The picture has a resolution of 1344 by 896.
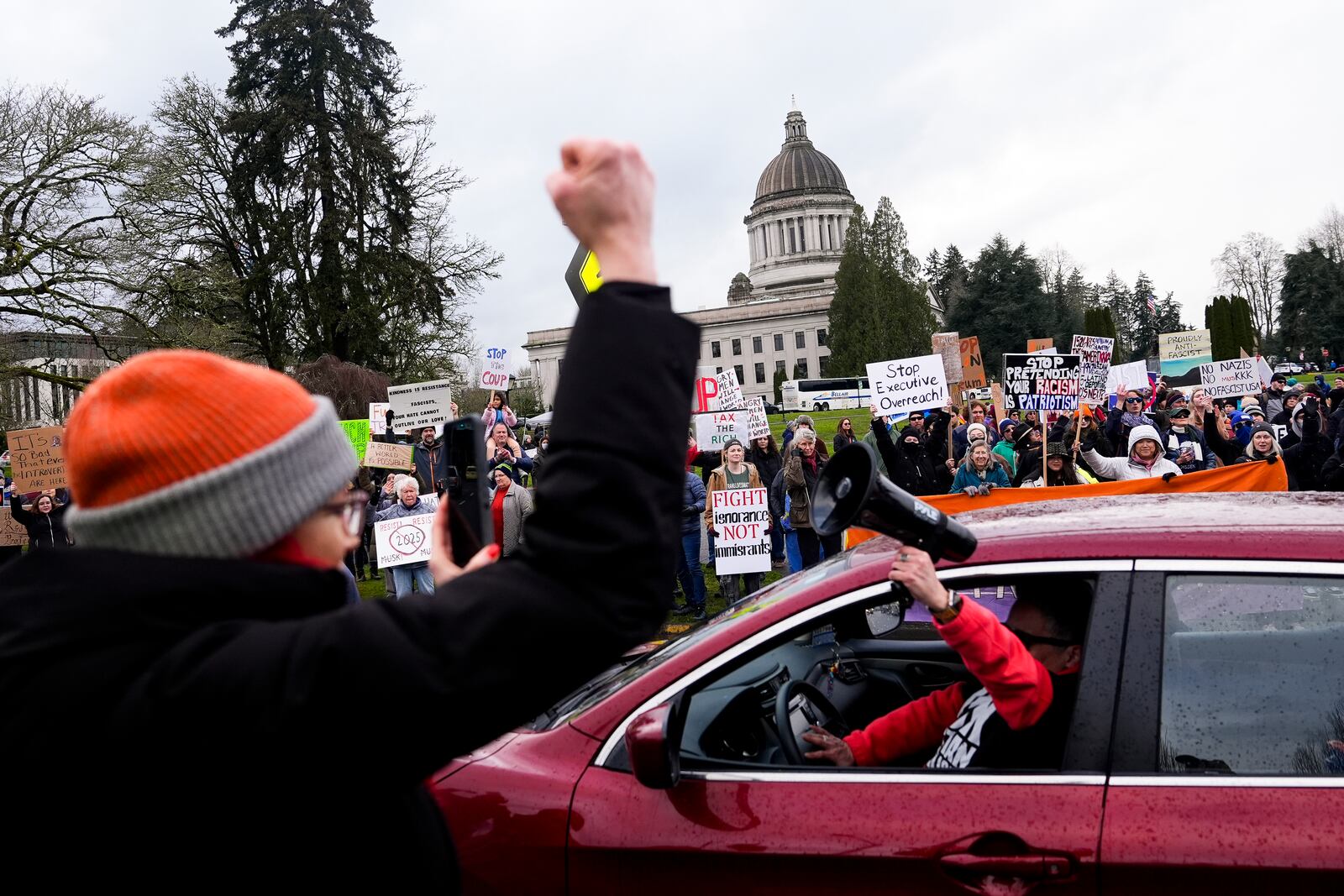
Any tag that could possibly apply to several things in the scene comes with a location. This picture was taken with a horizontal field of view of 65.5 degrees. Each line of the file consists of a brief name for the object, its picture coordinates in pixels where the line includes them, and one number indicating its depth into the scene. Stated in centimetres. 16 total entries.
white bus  6962
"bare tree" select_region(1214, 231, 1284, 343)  8856
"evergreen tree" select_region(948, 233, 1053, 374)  7338
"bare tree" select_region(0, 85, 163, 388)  1958
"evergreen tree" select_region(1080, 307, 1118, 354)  6231
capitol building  11325
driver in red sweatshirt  252
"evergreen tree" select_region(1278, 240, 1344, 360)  6881
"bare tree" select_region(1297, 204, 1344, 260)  7931
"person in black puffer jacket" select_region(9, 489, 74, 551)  1355
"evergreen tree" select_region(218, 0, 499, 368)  3266
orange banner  791
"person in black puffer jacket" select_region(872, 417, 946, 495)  1277
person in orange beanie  97
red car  221
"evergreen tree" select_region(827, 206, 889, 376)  7600
